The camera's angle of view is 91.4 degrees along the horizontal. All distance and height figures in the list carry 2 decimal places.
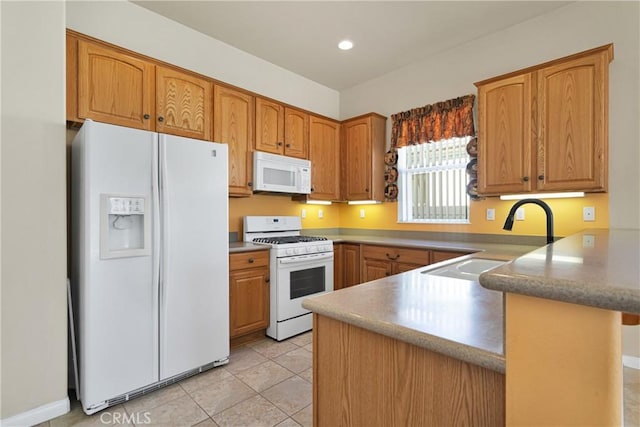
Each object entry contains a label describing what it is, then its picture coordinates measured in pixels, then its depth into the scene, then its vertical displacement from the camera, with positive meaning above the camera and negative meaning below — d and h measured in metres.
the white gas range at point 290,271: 2.81 -0.57
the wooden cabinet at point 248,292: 2.58 -0.70
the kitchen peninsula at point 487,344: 0.47 -0.28
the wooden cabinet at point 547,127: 2.17 +0.64
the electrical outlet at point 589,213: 2.44 -0.02
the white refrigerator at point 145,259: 1.78 -0.30
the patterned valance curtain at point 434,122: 3.07 +0.94
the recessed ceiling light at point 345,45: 3.07 +1.67
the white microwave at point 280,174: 3.09 +0.40
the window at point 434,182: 3.25 +0.33
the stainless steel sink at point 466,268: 1.60 -0.33
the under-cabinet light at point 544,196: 2.42 +0.12
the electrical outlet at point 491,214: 2.97 -0.04
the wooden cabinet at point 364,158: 3.68 +0.65
